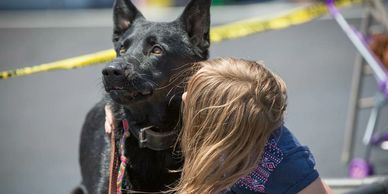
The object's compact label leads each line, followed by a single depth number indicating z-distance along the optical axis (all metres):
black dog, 5.88
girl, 4.95
